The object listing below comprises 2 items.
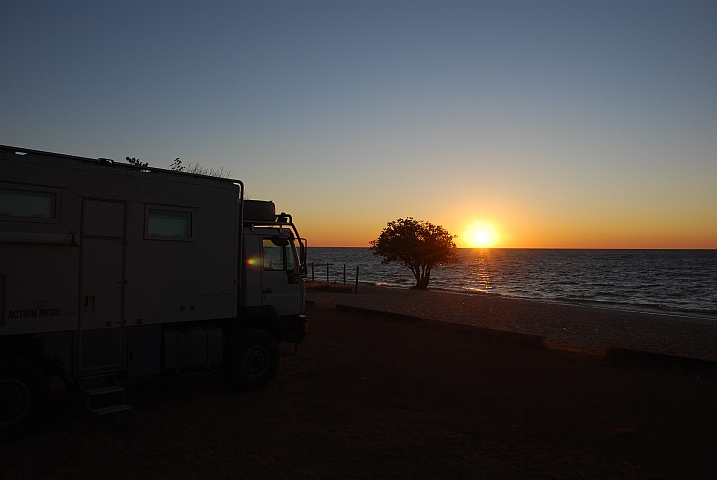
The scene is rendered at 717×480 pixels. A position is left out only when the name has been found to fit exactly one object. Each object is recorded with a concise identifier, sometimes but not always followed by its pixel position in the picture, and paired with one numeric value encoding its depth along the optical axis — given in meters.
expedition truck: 6.51
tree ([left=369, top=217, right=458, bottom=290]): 38.38
